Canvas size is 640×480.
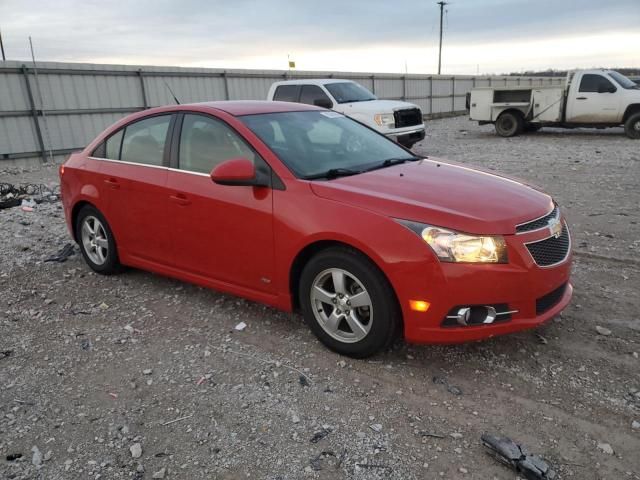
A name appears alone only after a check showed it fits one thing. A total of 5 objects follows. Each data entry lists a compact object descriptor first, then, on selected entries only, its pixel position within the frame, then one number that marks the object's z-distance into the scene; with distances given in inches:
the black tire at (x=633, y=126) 588.7
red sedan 120.3
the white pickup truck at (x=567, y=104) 594.5
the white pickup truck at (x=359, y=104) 500.7
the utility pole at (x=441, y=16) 2069.4
